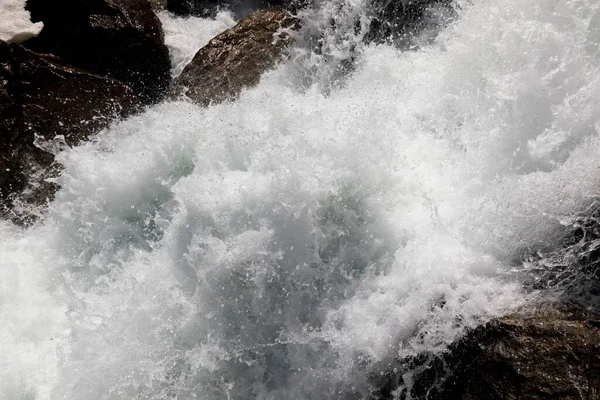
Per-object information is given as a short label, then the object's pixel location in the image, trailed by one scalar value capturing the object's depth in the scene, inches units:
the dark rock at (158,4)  295.2
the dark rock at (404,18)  234.2
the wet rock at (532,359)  112.7
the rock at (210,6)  295.6
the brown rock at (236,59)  229.9
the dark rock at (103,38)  238.2
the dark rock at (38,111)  201.0
